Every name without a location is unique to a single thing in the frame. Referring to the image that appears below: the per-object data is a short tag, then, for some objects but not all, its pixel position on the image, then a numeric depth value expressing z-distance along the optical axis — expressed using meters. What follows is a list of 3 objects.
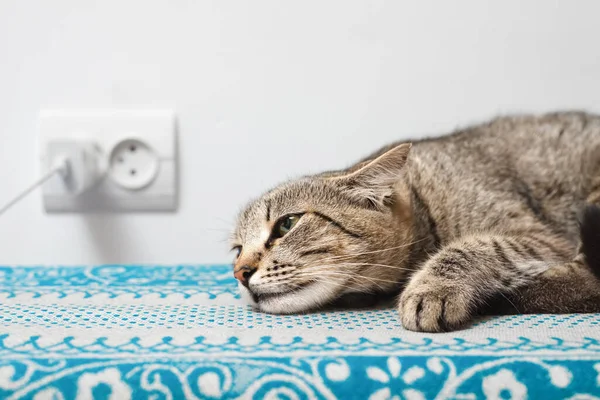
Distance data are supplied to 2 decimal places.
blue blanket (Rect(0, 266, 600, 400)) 0.61
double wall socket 1.28
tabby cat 0.87
